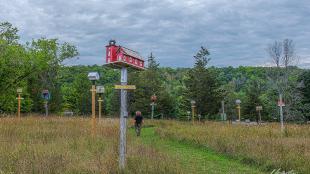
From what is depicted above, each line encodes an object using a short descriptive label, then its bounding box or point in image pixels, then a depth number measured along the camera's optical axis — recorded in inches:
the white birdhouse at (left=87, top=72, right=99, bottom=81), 610.9
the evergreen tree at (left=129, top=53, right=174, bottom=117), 2645.2
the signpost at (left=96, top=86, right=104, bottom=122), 736.2
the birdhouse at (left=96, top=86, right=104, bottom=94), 736.2
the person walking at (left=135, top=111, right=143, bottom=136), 857.2
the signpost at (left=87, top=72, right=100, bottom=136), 611.8
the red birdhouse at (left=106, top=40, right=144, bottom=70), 332.2
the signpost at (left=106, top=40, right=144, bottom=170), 331.9
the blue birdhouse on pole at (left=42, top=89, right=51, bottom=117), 1112.8
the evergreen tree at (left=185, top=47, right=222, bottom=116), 2149.4
